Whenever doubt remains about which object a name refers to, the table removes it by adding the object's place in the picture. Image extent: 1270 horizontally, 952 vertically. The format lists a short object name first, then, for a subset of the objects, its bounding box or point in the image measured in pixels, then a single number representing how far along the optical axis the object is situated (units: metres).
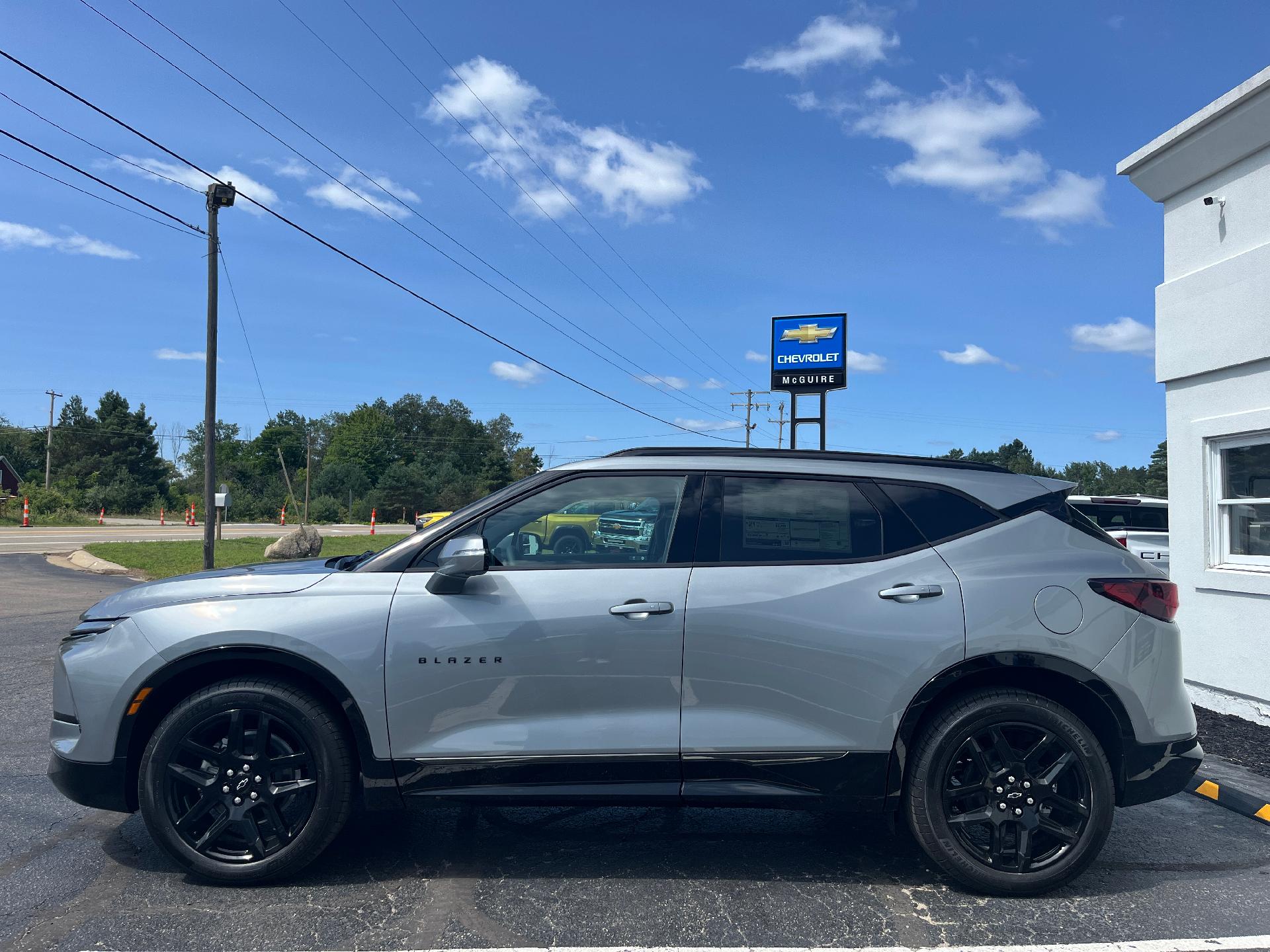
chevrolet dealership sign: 24.39
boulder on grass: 25.86
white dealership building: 7.23
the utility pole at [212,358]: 18.06
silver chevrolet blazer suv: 3.53
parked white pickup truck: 13.46
